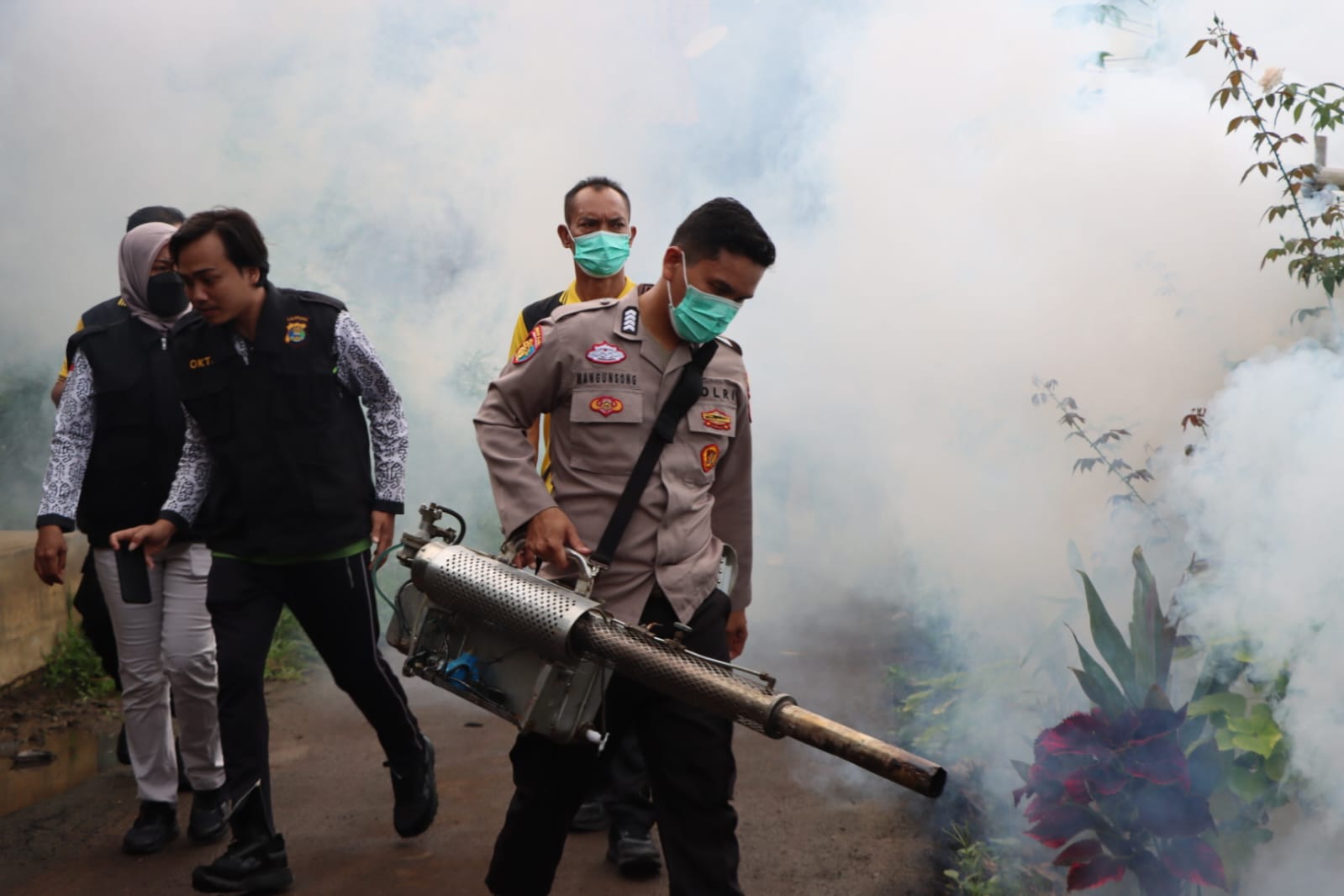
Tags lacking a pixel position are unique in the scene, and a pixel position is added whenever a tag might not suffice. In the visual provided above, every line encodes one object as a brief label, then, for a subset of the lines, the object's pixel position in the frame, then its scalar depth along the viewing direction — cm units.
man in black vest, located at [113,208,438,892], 368
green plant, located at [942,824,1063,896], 355
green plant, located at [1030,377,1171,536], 452
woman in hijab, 412
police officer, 289
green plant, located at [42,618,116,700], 605
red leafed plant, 302
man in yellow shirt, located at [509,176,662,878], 392
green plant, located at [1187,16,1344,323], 431
